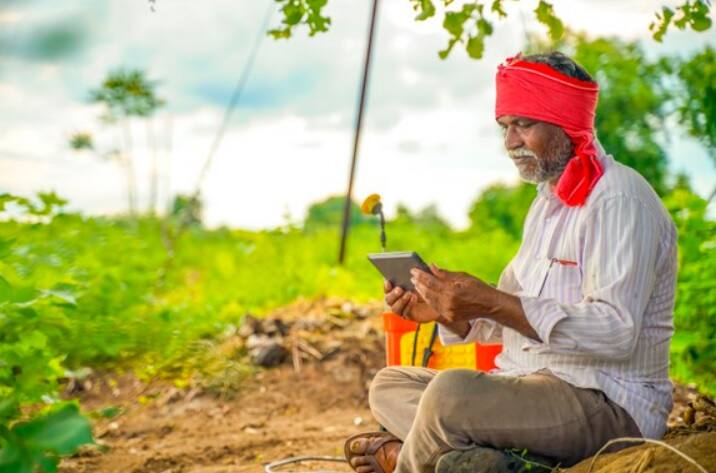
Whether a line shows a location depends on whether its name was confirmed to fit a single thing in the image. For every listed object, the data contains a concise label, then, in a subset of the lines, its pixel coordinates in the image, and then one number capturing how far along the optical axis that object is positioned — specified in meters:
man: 3.11
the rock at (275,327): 7.28
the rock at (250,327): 7.31
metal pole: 8.12
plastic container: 4.29
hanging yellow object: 4.08
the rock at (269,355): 6.97
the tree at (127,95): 10.82
